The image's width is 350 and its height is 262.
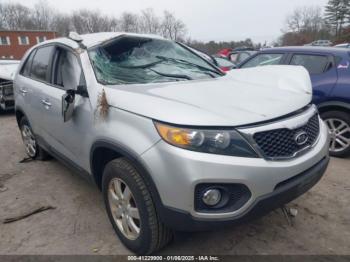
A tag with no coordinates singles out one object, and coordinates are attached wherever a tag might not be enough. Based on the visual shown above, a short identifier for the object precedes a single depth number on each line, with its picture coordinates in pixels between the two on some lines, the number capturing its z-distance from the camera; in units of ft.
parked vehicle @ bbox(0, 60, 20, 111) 25.49
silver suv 6.32
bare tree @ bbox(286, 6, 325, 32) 209.26
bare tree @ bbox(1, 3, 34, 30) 222.69
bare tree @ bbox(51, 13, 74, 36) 196.54
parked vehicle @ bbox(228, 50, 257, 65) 40.09
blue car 14.26
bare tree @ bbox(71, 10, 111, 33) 185.29
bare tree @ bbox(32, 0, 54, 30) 225.76
